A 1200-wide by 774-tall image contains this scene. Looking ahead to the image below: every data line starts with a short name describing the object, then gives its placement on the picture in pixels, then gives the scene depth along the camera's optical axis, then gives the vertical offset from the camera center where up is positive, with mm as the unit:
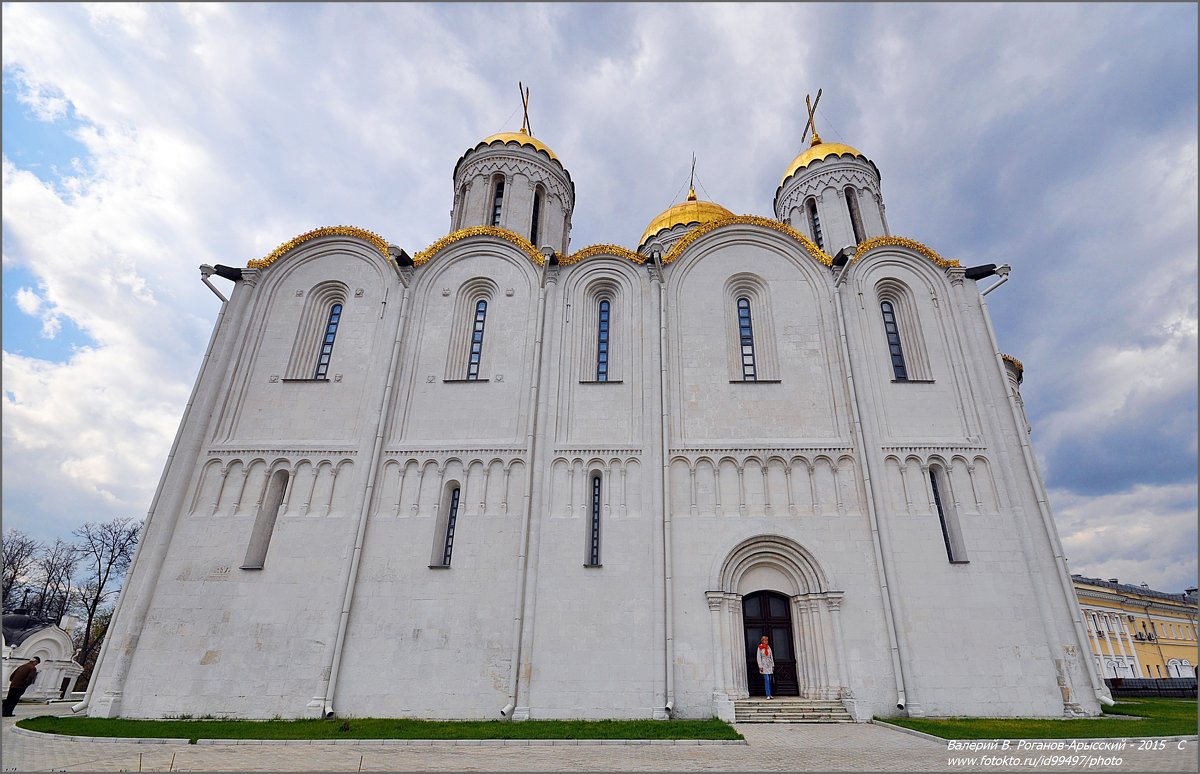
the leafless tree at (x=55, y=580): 38250 +4681
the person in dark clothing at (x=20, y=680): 13586 -386
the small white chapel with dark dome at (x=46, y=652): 21156 +282
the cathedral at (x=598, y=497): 13984 +4127
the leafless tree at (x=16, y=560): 36938 +5614
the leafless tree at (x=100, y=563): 36781 +5632
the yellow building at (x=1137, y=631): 39375 +3680
